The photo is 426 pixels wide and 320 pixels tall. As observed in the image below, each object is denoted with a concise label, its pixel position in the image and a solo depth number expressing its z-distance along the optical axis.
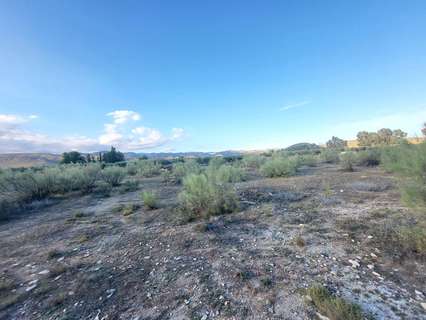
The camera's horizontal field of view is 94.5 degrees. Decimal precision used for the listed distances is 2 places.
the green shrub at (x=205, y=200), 7.01
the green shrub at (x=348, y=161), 16.30
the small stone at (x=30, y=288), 3.58
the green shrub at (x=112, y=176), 17.31
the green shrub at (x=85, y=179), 14.75
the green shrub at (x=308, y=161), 23.28
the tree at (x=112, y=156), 47.81
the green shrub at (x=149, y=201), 8.52
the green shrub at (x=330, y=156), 25.42
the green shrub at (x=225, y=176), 8.86
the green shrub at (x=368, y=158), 18.50
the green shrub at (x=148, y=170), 24.61
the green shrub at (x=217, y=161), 21.06
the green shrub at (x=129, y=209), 8.18
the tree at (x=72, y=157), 39.64
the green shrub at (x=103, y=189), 13.82
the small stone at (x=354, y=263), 3.49
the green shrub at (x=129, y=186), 14.34
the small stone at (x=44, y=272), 4.08
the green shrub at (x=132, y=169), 26.05
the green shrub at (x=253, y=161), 24.72
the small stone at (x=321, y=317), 2.43
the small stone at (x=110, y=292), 3.22
